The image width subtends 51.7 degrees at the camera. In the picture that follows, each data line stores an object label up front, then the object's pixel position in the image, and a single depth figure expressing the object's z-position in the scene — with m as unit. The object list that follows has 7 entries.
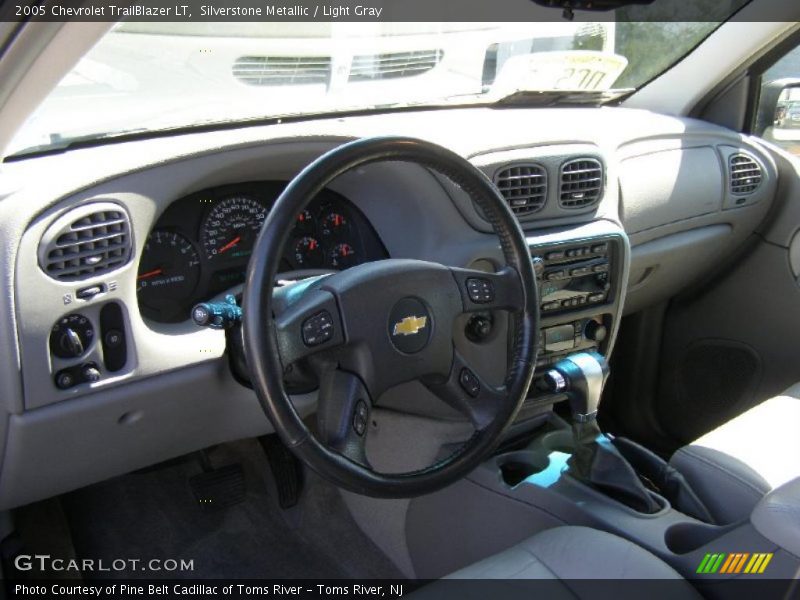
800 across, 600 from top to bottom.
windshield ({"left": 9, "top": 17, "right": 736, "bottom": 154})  1.88
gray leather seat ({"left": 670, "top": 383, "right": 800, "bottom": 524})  1.87
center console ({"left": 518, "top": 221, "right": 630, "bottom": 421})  2.33
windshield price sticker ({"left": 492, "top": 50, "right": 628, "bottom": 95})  2.81
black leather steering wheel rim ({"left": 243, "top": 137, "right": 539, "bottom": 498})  1.36
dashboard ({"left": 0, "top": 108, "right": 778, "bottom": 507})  1.64
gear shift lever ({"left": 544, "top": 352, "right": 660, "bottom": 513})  1.88
